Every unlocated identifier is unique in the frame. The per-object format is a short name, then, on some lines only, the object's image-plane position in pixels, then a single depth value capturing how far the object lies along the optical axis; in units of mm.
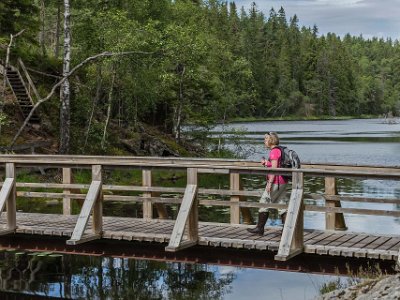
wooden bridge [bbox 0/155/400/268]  10695
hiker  11558
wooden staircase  32969
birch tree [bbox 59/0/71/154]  28406
